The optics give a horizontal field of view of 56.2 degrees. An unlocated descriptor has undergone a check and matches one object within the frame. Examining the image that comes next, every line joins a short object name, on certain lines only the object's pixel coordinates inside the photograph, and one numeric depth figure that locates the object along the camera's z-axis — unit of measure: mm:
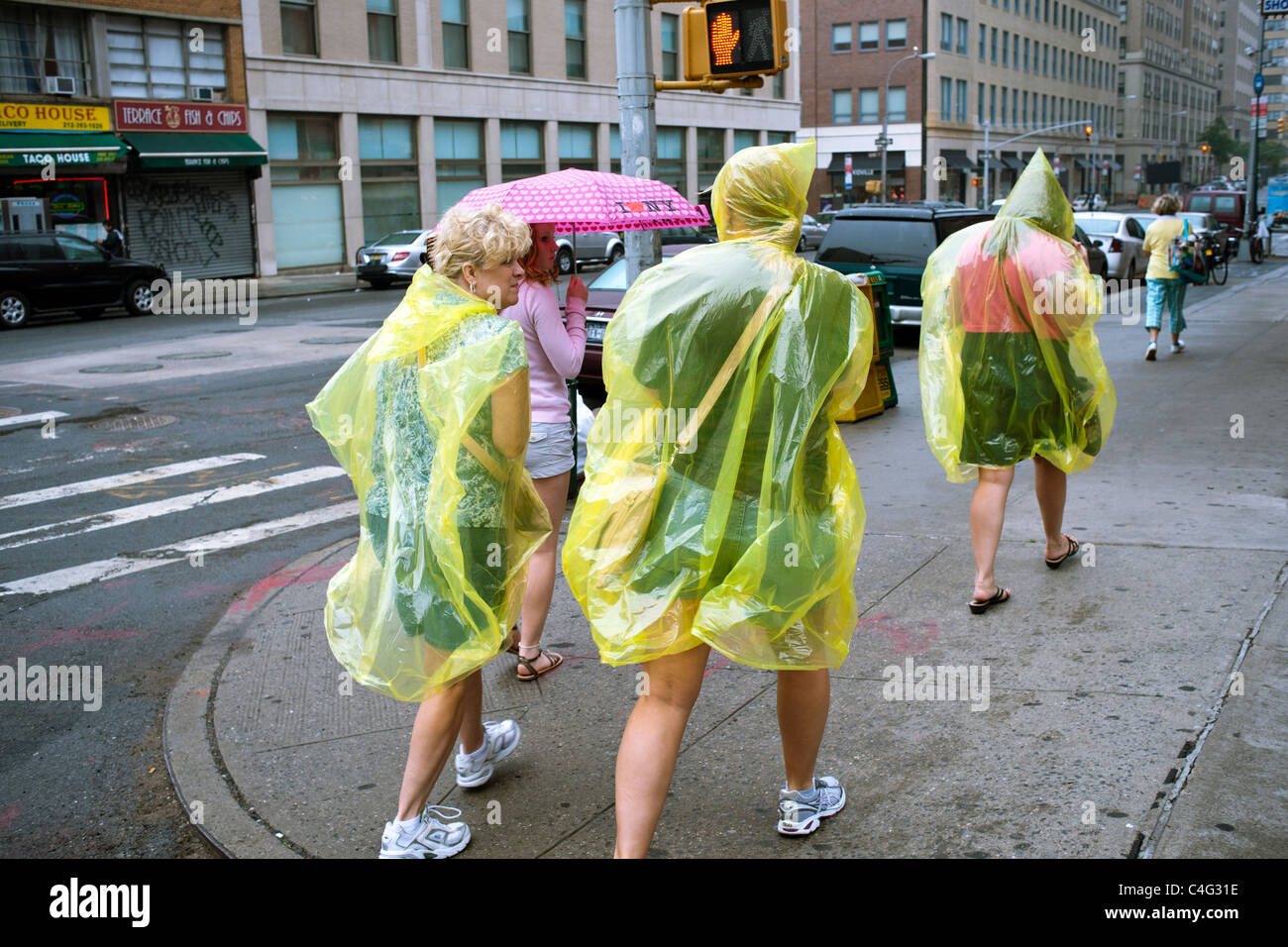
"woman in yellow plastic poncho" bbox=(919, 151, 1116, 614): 5070
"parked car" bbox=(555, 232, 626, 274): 30484
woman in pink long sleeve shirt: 4305
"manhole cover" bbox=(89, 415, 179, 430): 10609
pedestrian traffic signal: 8156
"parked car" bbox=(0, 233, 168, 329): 19766
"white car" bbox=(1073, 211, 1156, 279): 24281
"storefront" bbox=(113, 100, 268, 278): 27719
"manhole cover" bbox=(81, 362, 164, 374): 14172
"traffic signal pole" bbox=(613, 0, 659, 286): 7617
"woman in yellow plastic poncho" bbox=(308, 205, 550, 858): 3113
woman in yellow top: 12742
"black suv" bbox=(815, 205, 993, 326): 14570
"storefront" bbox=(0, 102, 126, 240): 25391
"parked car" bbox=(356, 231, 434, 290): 27688
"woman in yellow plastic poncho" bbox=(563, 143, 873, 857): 2969
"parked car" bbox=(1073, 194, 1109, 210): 50525
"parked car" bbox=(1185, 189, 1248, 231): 38844
